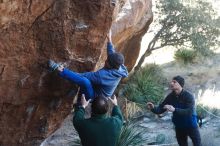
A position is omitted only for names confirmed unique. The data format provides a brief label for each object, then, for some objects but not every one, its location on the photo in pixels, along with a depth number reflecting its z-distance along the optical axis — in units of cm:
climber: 675
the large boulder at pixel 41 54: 661
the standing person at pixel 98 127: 530
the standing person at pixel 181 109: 730
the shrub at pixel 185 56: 2075
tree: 1728
